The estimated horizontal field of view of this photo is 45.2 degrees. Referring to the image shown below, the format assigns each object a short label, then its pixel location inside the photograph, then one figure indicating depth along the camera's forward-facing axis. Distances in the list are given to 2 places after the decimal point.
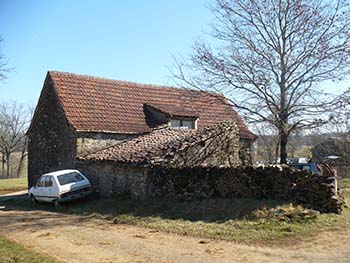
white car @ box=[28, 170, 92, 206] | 19.62
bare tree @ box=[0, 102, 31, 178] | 65.00
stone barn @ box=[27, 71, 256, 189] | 23.66
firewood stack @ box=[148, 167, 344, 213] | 14.33
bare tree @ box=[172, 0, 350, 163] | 20.03
